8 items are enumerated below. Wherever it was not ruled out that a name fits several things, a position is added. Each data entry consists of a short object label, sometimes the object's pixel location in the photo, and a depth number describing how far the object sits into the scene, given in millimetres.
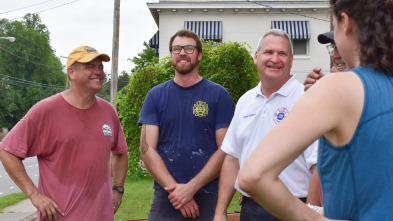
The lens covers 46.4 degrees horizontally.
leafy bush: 10859
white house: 24031
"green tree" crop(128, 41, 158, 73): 55803
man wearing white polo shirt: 3143
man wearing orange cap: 3680
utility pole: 16375
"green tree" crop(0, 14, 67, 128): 68562
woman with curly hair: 1440
